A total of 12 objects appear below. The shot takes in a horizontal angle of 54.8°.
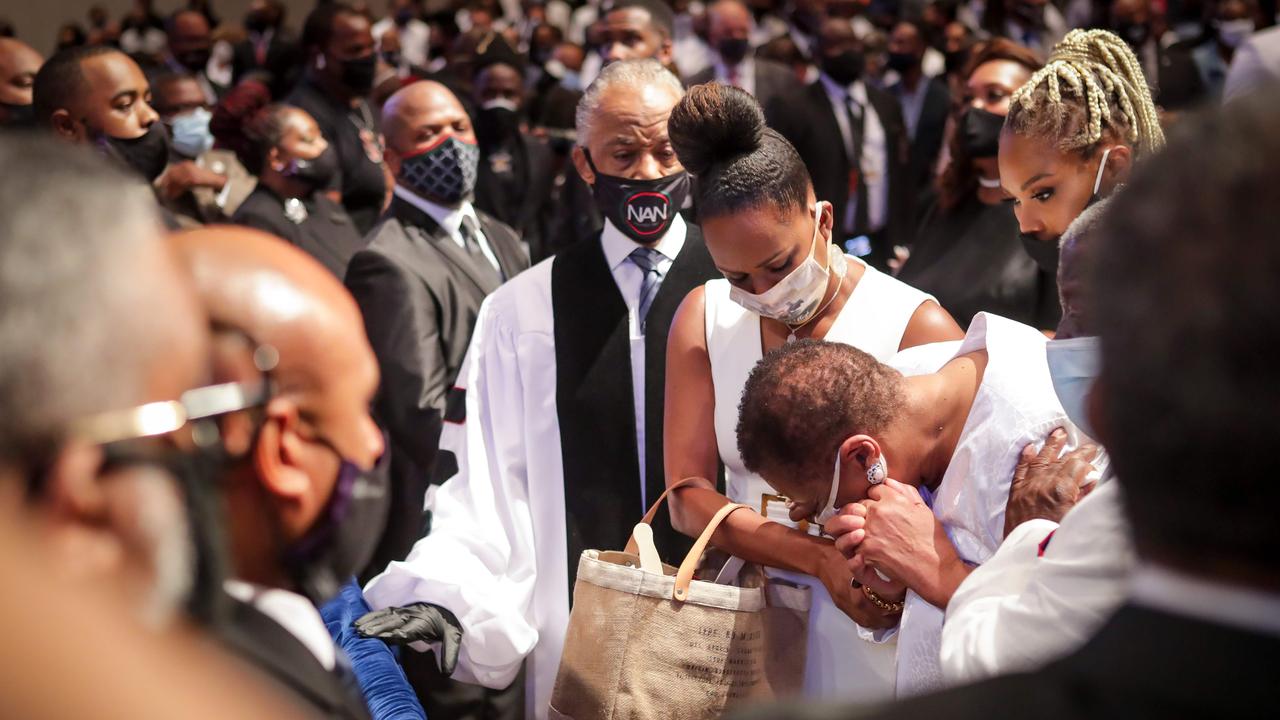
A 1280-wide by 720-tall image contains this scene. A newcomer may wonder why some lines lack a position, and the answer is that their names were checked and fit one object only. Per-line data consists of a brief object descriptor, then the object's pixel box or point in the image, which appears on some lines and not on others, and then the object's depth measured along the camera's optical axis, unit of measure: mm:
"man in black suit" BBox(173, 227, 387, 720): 1229
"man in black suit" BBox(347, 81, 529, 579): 3918
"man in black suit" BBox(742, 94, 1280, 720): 824
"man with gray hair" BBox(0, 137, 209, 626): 993
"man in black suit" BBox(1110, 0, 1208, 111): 8055
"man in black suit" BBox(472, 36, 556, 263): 7184
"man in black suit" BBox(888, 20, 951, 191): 8430
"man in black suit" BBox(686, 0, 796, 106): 7879
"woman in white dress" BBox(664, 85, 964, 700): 2588
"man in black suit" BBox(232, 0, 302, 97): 7953
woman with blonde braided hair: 2680
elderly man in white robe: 3115
